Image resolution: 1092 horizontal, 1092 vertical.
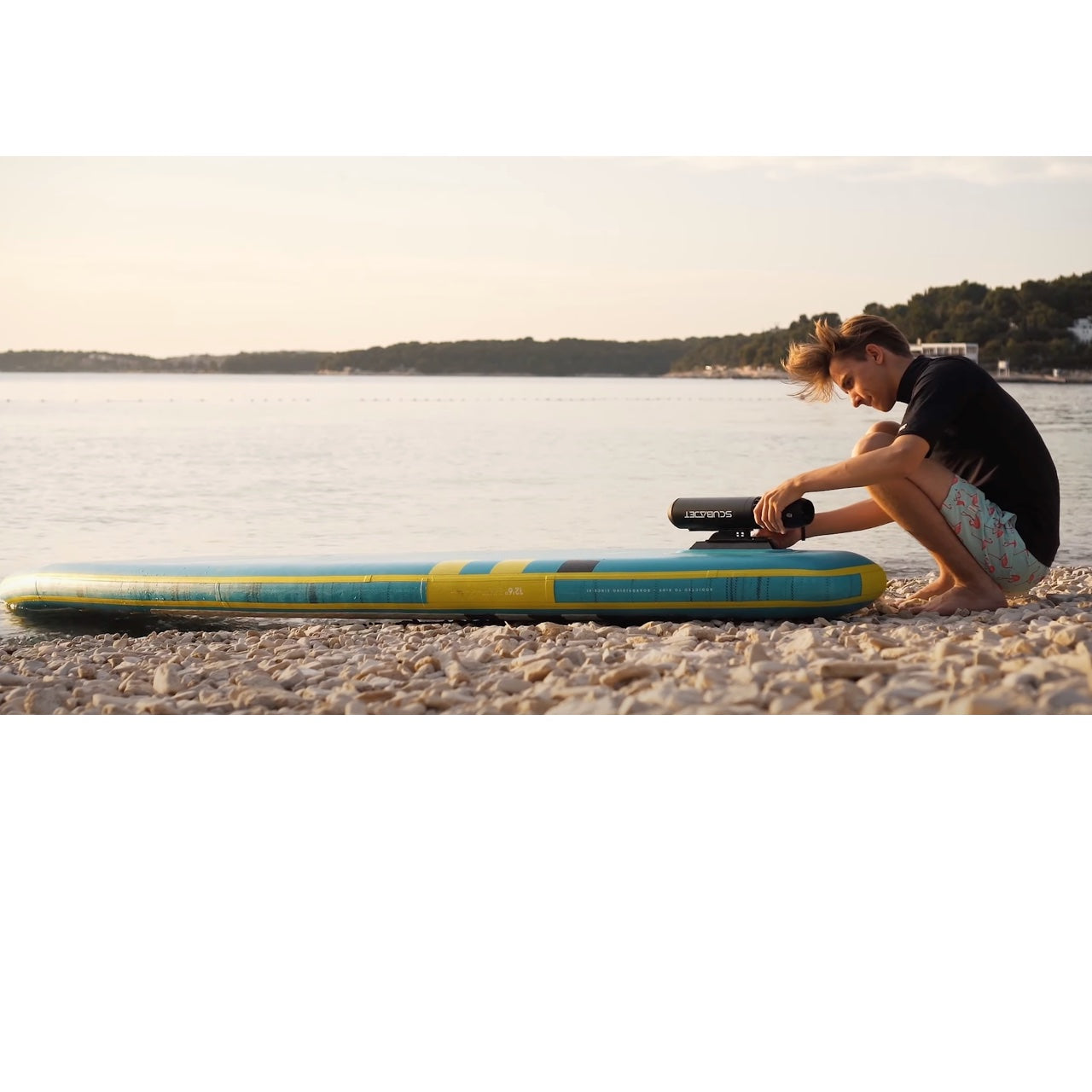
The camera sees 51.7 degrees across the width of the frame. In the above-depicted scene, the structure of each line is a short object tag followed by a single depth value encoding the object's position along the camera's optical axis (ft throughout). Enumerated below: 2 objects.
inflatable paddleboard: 12.64
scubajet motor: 13.19
